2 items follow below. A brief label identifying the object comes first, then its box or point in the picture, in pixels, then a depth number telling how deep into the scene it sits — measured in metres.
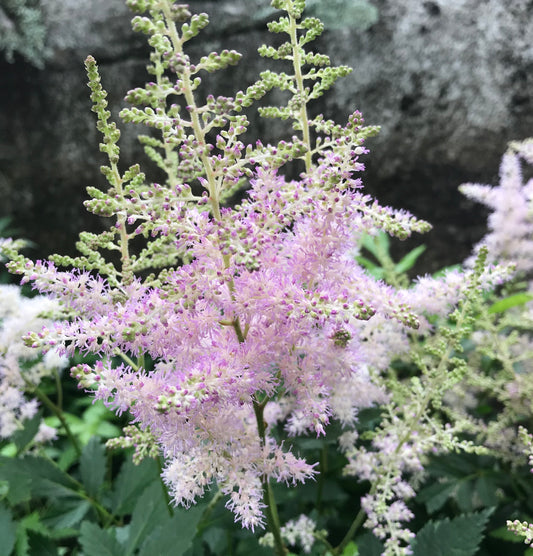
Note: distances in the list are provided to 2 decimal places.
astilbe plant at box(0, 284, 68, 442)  0.41
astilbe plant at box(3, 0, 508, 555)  0.24
